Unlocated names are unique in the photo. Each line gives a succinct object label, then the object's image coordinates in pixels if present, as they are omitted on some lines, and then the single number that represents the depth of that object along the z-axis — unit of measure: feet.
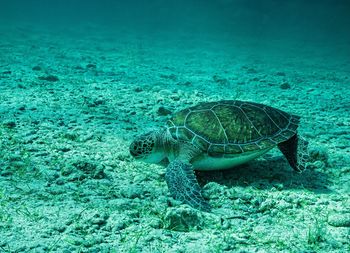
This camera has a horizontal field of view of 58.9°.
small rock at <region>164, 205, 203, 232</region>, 7.89
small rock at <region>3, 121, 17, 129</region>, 14.24
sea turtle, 10.68
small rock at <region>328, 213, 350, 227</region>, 8.11
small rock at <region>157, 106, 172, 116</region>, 18.46
